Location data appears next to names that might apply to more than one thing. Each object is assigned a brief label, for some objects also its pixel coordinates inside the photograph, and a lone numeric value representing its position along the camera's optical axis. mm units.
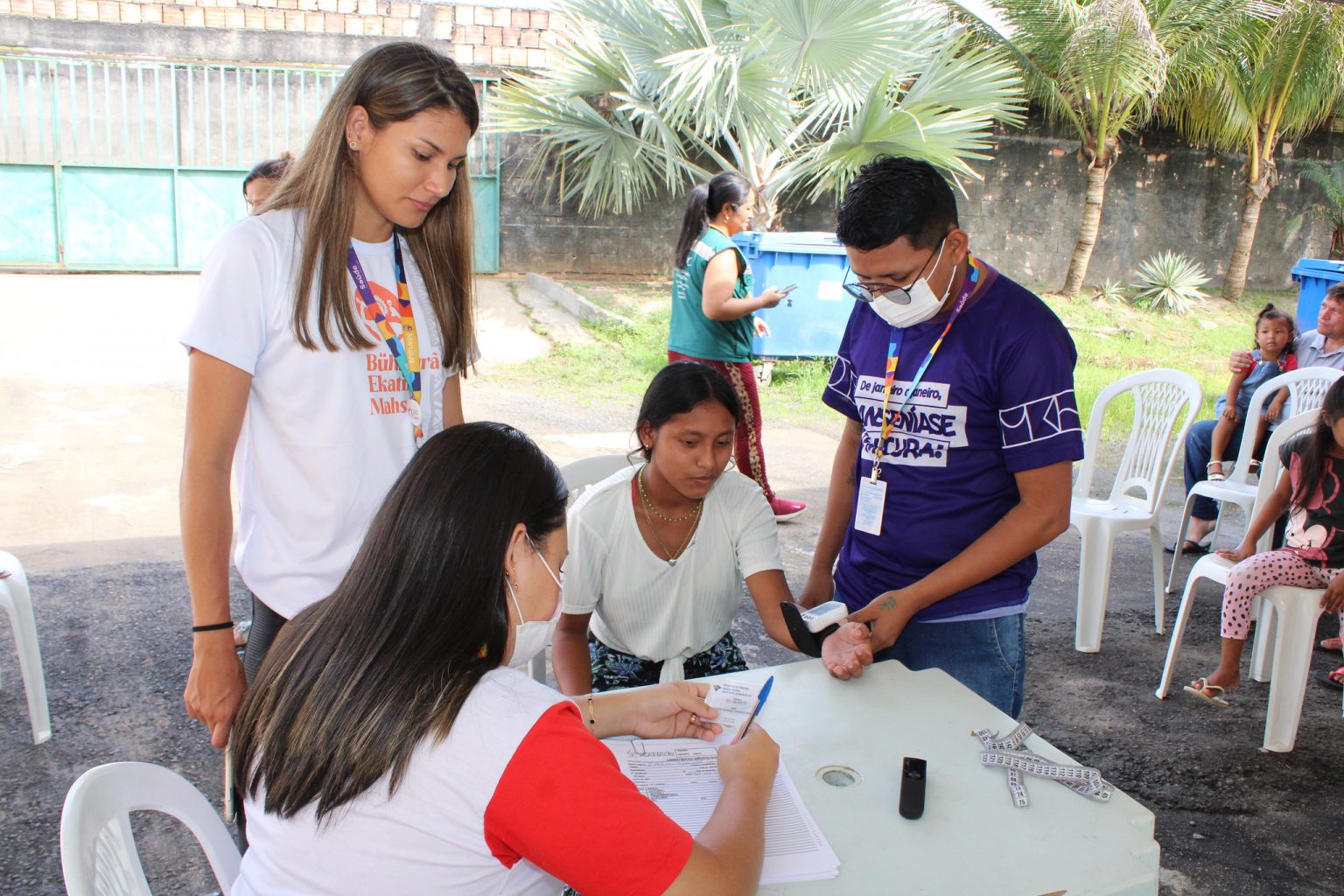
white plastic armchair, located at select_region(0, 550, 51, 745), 3045
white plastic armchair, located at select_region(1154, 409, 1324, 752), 3395
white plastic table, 1411
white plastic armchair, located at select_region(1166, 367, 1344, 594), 4867
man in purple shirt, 1972
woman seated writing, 1144
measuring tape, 1616
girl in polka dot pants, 3568
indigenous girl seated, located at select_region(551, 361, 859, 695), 2412
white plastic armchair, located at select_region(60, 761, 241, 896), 1260
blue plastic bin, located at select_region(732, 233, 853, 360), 8820
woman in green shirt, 4875
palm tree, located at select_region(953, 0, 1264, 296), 11391
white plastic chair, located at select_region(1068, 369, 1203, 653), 4203
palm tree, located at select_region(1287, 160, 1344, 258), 14000
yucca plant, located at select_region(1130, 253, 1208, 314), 13477
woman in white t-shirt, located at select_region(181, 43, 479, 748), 1604
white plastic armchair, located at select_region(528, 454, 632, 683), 3174
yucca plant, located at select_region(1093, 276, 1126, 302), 13628
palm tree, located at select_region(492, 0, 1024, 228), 8109
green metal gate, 10391
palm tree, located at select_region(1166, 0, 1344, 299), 12172
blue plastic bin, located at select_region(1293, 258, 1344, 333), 6633
